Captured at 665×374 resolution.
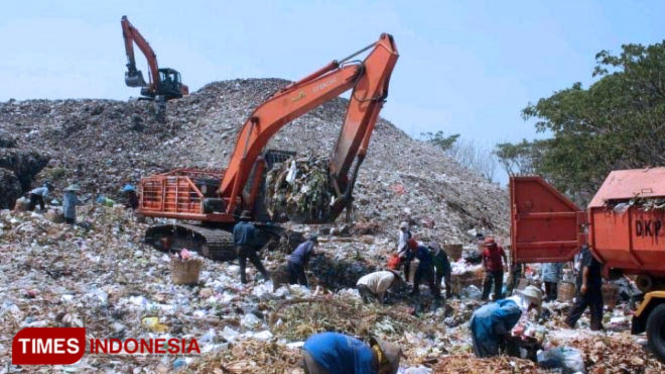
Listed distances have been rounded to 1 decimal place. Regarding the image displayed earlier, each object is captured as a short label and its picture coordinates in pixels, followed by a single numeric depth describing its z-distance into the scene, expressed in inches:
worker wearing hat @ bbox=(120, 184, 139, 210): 657.6
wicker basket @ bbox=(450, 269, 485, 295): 452.4
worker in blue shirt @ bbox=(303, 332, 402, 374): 178.9
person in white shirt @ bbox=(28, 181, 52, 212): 612.7
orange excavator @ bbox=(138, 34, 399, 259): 419.5
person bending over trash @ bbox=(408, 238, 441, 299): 428.8
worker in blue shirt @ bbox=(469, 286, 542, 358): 257.8
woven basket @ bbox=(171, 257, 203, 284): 418.0
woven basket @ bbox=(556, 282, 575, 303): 418.0
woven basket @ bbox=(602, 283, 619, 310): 401.7
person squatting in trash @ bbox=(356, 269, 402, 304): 384.8
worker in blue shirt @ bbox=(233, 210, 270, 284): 438.9
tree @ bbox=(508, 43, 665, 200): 607.2
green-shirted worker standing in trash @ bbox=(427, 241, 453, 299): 433.4
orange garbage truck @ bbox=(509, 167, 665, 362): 285.4
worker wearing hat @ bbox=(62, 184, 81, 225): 547.2
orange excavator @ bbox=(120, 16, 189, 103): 1156.5
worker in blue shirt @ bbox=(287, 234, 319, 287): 421.4
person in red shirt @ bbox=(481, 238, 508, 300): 420.8
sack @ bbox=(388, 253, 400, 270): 446.3
